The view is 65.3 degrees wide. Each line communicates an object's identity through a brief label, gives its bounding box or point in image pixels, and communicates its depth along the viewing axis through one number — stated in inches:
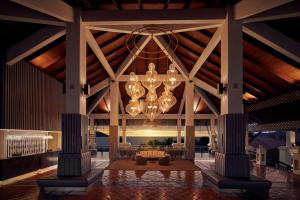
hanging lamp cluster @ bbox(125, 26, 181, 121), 256.7
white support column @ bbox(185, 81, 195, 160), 422.8
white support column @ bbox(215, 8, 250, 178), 204.8
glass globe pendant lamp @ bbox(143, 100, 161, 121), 299.8
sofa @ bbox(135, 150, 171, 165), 343.4
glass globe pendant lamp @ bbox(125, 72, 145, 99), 263.6
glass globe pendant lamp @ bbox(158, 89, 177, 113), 275.9
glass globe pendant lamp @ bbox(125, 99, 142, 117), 282.1
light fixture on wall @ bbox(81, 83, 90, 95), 226.7
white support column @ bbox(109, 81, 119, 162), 422.6
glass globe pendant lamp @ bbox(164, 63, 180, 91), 250.9
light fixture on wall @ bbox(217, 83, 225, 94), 219.9
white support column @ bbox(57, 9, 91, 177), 210.4
